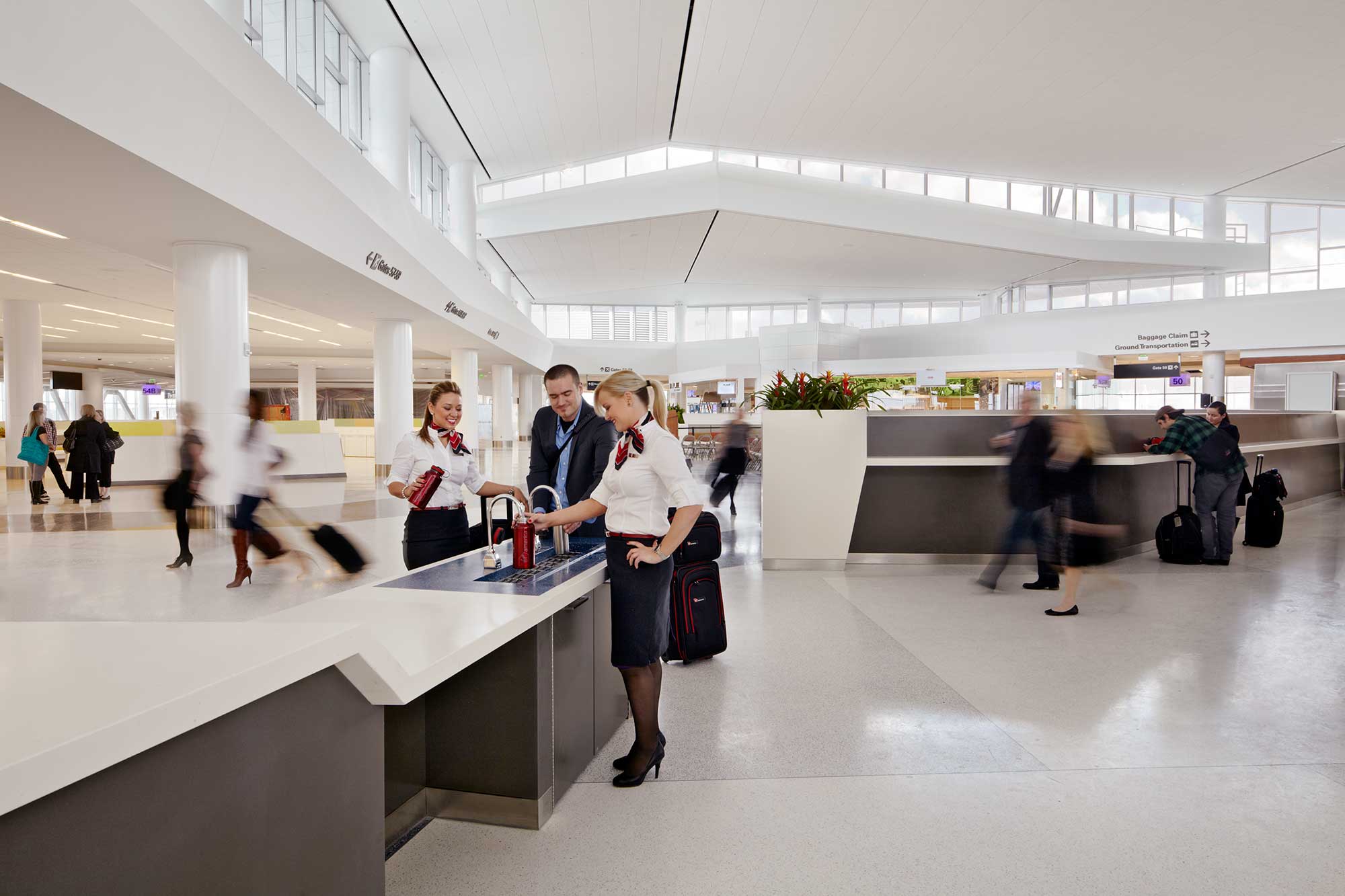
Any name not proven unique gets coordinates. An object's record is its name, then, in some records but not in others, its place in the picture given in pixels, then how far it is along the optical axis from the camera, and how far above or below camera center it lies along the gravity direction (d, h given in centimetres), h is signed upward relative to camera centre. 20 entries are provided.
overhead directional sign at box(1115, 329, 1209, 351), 2092 +258
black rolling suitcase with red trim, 420 -103
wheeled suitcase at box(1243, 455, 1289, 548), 844 -90
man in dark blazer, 363 -4
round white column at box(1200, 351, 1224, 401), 2112 +163
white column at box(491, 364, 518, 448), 2970 +143
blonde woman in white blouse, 278 -36
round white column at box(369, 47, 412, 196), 1325 +578
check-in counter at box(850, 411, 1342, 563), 716 -54
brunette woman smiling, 378 -22
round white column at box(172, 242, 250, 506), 871 +108
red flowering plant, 717 +38
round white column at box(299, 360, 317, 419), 3200 +201
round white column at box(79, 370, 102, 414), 3409 +232
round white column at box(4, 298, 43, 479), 1523 +154
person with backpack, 711 -35
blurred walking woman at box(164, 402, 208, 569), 671 -40
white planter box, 704 -47
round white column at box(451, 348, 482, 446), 2289 +170
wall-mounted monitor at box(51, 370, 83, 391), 3192 +251
